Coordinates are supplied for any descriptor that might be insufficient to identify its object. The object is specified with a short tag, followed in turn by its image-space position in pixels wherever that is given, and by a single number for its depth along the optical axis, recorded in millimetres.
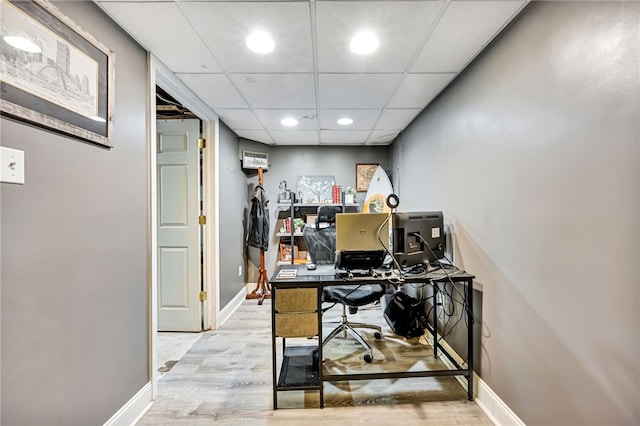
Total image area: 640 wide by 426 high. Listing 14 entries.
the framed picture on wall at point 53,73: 1001
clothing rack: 3893
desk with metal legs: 1724
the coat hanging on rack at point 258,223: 3869
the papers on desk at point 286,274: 1849
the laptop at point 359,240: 1894
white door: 2867
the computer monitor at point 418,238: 1925
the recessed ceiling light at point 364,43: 1579
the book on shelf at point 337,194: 4133
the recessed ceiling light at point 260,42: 1580
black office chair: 2324
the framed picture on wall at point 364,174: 4334
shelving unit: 4086
